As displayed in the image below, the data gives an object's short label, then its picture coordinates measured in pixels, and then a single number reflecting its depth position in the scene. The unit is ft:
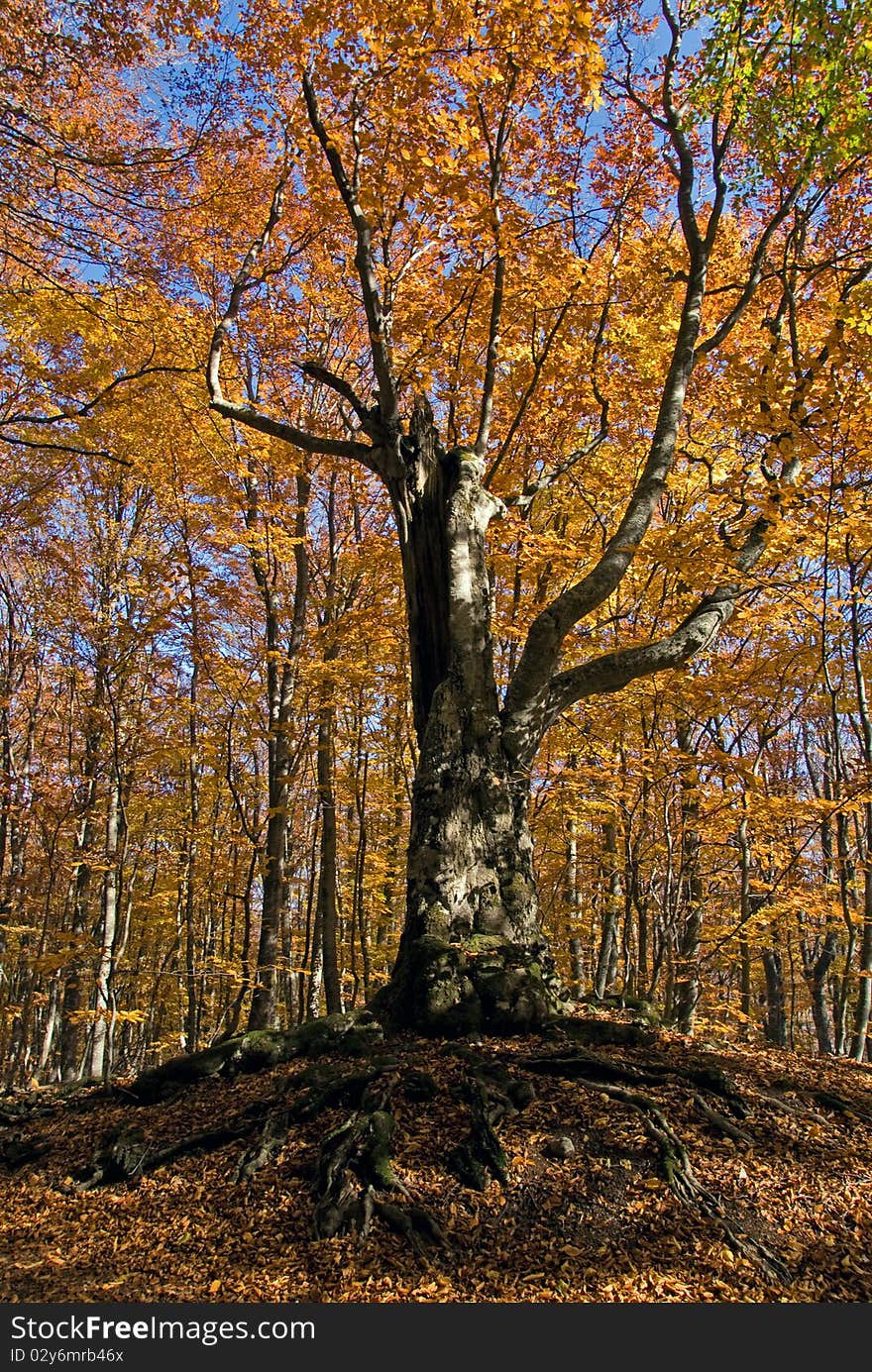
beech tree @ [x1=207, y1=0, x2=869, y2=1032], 14.99
